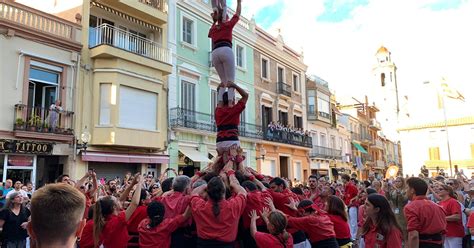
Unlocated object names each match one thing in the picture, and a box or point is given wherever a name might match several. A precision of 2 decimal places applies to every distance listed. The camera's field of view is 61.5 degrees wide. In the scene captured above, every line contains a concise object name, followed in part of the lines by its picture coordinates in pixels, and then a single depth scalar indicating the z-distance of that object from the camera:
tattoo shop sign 13.65
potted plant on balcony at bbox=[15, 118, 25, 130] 13.91
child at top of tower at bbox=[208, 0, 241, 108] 7.60
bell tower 73.19
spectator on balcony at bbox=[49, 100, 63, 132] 14.91
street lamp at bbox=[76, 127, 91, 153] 15.20
